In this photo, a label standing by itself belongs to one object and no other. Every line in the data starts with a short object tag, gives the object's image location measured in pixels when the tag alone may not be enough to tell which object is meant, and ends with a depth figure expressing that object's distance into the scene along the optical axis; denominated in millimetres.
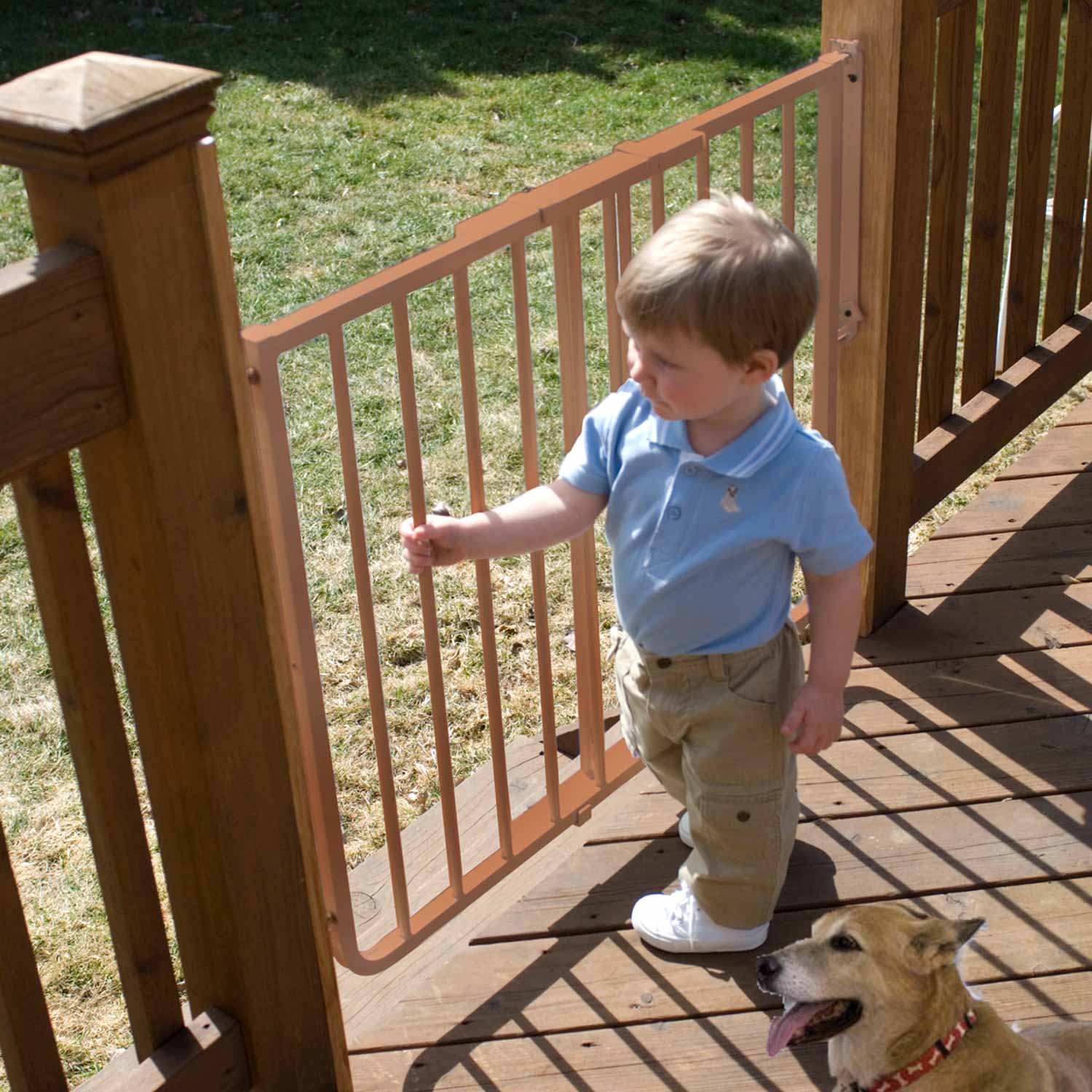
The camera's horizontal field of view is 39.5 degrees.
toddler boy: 2014
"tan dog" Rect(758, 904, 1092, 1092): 2041
